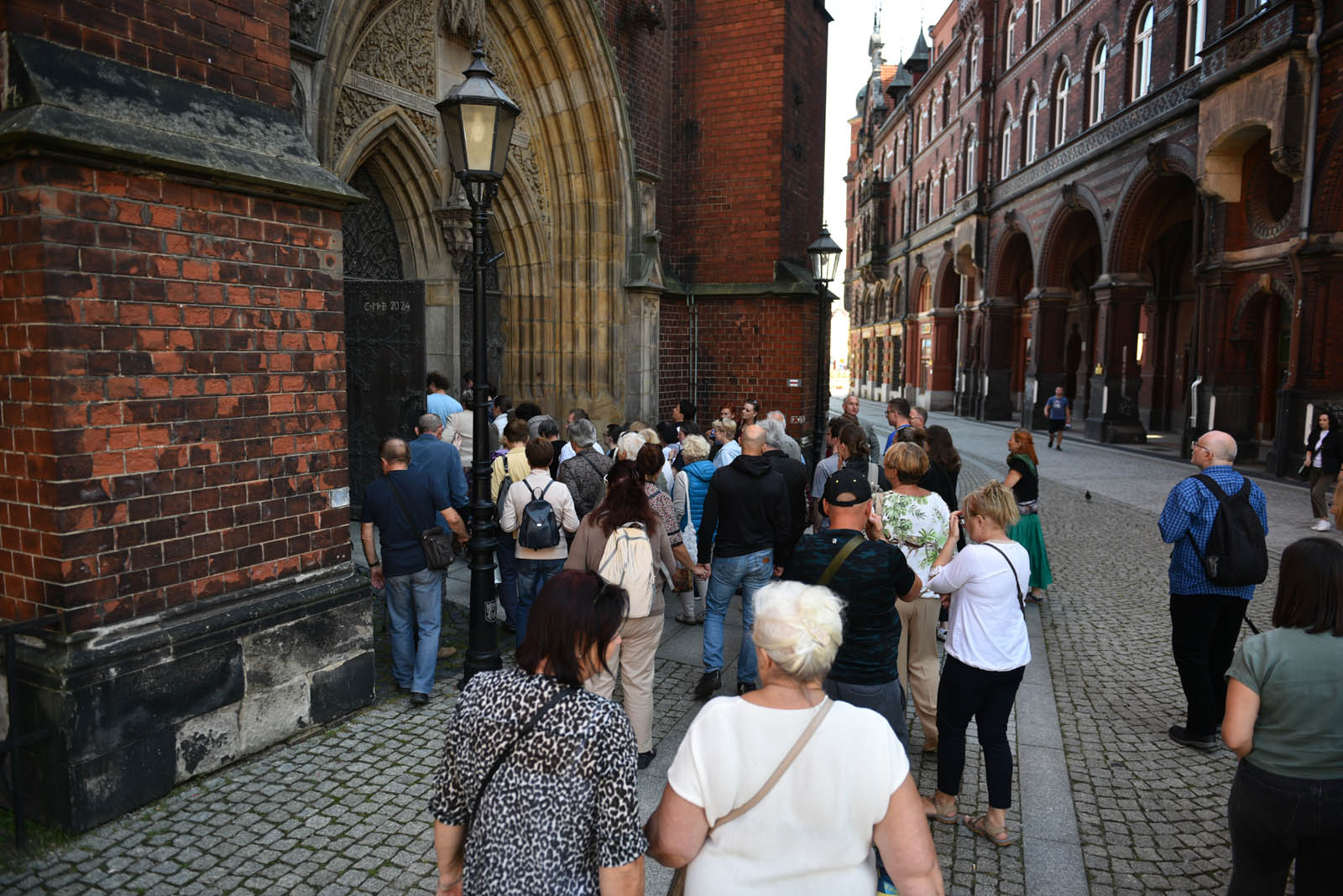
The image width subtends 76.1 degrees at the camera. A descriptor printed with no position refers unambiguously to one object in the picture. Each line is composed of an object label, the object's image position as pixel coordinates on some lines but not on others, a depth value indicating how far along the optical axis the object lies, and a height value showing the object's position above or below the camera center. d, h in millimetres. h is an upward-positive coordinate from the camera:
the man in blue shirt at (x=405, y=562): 5164 -1154
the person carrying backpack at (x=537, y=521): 5176 -910
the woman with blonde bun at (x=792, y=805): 1969 -989
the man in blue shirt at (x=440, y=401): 8133 -267
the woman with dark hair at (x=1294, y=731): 2580 -1063
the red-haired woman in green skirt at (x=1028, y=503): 7180 -1066
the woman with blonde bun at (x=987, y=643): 3689 -1140
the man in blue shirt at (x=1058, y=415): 21938 -936
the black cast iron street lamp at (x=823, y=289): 11531 +1252
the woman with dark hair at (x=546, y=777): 2035 -969
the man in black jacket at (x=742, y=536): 5164 -974
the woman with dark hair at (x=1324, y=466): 11484 -1157
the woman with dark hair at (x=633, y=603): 4398 -1181
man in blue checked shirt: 4668 -1205
